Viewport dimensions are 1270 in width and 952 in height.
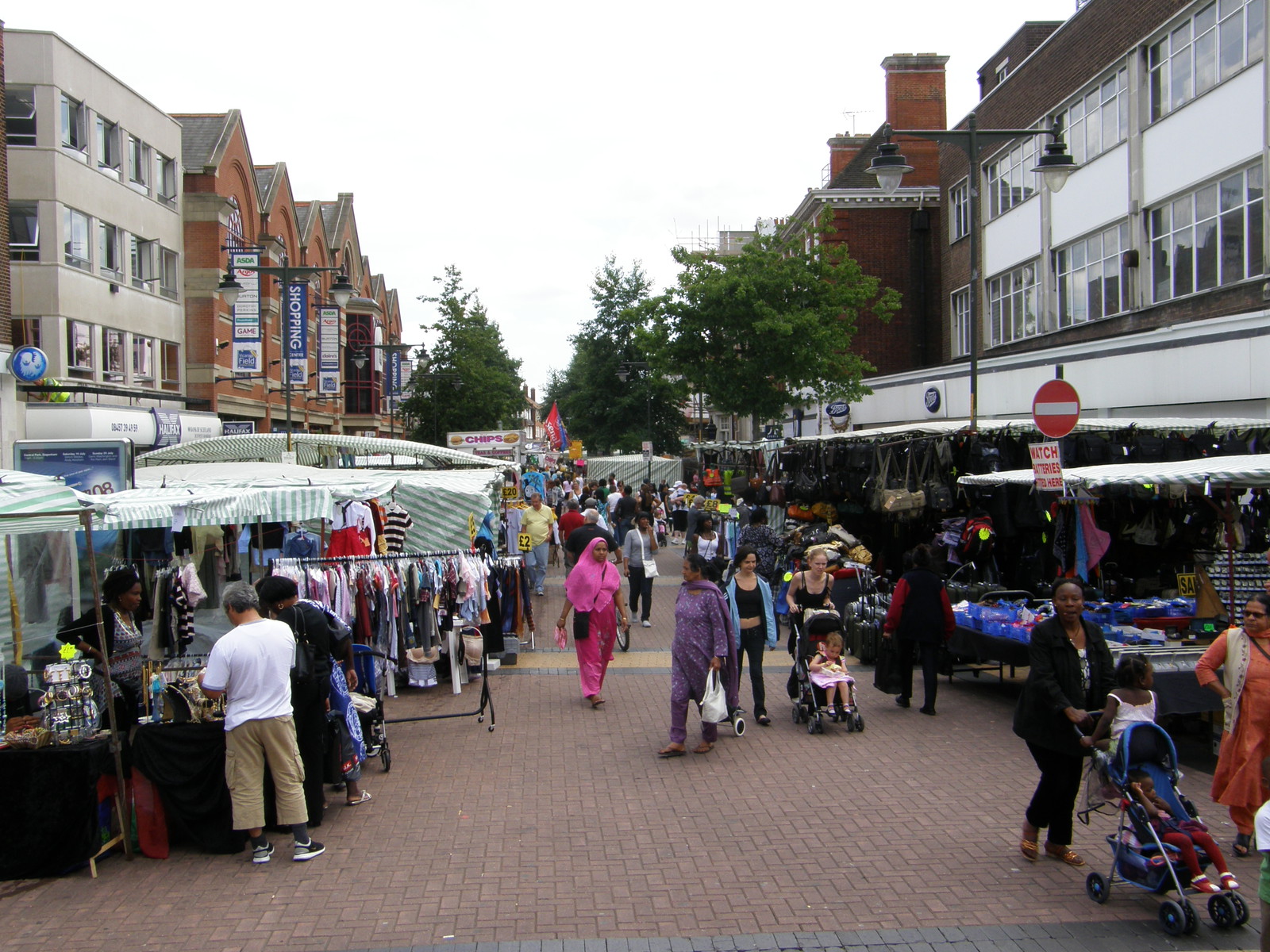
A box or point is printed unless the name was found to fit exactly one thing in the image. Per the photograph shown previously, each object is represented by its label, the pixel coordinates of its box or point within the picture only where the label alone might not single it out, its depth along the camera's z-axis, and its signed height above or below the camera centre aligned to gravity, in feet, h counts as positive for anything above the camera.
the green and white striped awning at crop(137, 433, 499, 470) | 58.90 +2.35
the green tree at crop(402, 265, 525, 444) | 133.18 +13.67
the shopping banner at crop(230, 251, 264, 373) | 86.79 +14.24
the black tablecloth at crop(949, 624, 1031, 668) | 32.50 -5.66
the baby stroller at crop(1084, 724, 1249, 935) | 17.07 -6.37
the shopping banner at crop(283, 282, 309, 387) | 94.27 +14.88
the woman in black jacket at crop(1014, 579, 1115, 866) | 19.34 -4.38
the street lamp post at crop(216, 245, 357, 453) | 61.57 +12.48
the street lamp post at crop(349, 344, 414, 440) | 131.34 +17.94
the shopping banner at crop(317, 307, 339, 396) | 115.44 +15.28
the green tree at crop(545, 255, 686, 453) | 183.21 +16.38
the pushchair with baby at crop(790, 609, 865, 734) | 31.32 -6.35
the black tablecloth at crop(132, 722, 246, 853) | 21.66 -6.05
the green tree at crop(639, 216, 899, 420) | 94.17 +14.63
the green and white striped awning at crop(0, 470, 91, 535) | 22.45 -0.32
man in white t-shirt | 20.49 -4.60
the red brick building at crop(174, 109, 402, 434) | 108.37 +26.22
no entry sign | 31.24 +2.03
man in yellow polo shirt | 57.88 -2.84
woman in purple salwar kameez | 28.35 -4.42
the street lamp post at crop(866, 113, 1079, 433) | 42.11 +13.32
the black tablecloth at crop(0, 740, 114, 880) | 20.43 -6.37
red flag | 130.00 +7.08
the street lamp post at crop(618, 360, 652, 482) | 148.38 +18.77
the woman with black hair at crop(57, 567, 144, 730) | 23.70 -3.49
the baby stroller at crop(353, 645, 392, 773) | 27.07 -5.97
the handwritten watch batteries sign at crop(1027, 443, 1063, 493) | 28.81 +0.24
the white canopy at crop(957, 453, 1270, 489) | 29.73 -0.02
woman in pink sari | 34.60 -4.71
